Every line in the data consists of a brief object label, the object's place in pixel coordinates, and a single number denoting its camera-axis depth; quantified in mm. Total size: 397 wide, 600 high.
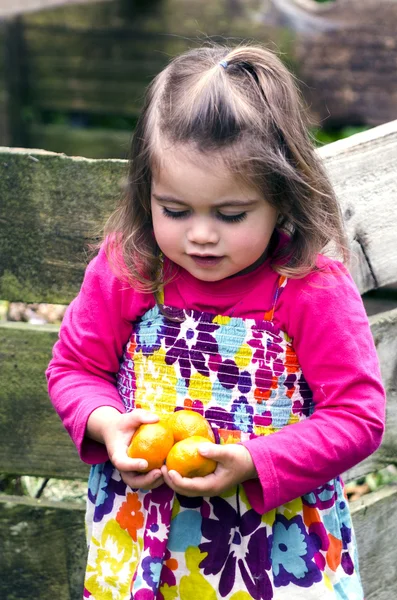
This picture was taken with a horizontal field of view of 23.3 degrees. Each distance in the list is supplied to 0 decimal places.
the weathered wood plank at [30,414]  2666
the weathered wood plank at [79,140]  6402
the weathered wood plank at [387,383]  2650
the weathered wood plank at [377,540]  2812
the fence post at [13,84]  6340
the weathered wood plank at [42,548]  2799
